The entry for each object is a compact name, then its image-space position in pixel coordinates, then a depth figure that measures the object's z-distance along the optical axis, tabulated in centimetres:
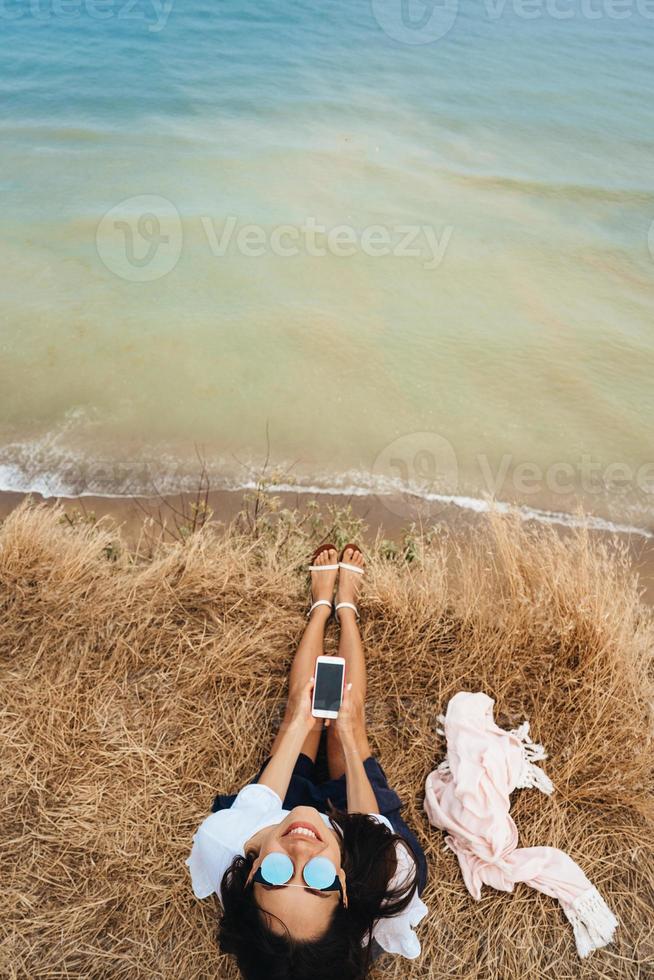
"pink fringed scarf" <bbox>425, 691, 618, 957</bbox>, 242
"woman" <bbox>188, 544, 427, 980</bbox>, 194
